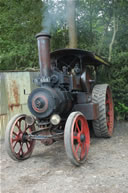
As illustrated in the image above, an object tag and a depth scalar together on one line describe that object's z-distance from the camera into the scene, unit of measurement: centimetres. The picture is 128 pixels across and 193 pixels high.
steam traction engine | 337
